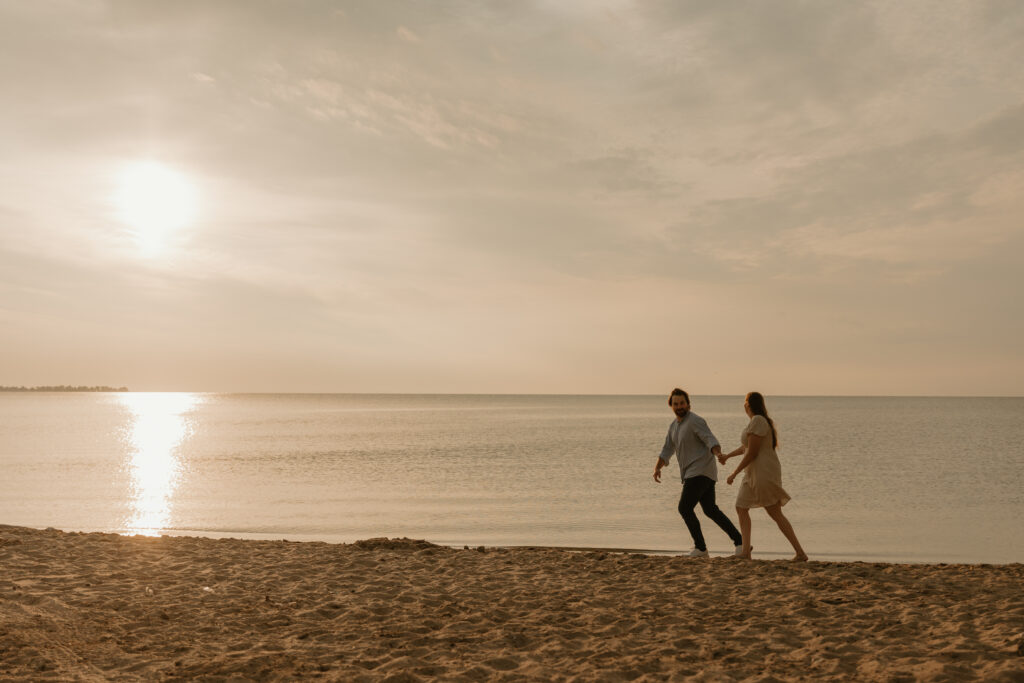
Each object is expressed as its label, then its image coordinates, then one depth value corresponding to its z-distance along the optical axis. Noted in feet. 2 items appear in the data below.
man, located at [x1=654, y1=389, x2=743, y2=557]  29.73
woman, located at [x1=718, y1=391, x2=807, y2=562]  28.27
